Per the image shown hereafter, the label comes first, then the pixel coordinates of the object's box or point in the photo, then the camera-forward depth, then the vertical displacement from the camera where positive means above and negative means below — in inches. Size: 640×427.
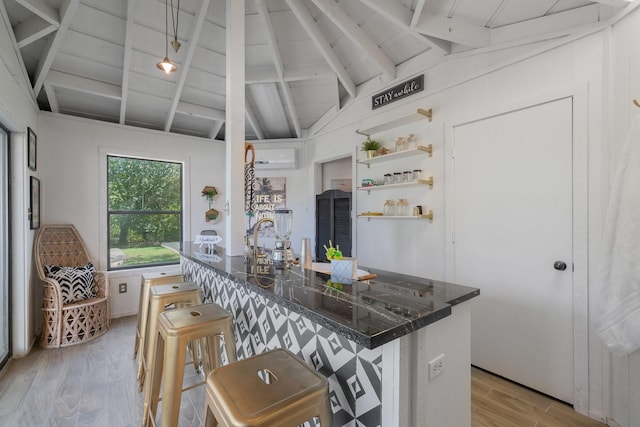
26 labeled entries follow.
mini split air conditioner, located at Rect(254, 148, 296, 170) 179.2 +33.0
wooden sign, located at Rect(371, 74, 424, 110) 115.5 +49.8
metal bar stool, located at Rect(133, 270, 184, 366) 93.8 -26.3
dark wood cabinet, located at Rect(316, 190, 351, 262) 154.4 -4.4
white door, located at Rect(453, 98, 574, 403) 82.0 -8.3
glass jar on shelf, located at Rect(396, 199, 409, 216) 120.3 +2.1
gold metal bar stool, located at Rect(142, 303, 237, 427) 54.8 -26.9
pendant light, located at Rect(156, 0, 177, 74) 99.3 +67.3
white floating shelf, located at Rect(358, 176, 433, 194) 111.3 +11.0
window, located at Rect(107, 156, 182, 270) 155.8 +1.2
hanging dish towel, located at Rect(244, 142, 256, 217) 103.4 +9.9
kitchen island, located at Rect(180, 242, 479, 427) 39.9 -20.9
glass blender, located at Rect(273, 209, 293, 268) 80.6 -7.0
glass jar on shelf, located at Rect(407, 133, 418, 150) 117.0 +28.5
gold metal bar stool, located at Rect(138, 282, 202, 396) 73.1 -24.2
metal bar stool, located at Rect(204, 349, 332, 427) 34.9 -23.1
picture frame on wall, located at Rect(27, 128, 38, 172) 113.8 +25.7
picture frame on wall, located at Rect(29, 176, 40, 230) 117.2 +3.8
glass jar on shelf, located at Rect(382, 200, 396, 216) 123.6 +1.8
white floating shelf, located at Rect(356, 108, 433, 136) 110.7 +36.5
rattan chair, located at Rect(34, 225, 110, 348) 118.6 -37.6
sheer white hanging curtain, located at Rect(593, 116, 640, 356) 61.9 -10.4
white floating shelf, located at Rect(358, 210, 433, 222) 111.5 -1.7
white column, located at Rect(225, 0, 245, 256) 92.6 +26.9
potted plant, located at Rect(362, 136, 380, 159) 129.0 +28.6
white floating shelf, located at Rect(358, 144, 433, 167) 110.7 +23.3
